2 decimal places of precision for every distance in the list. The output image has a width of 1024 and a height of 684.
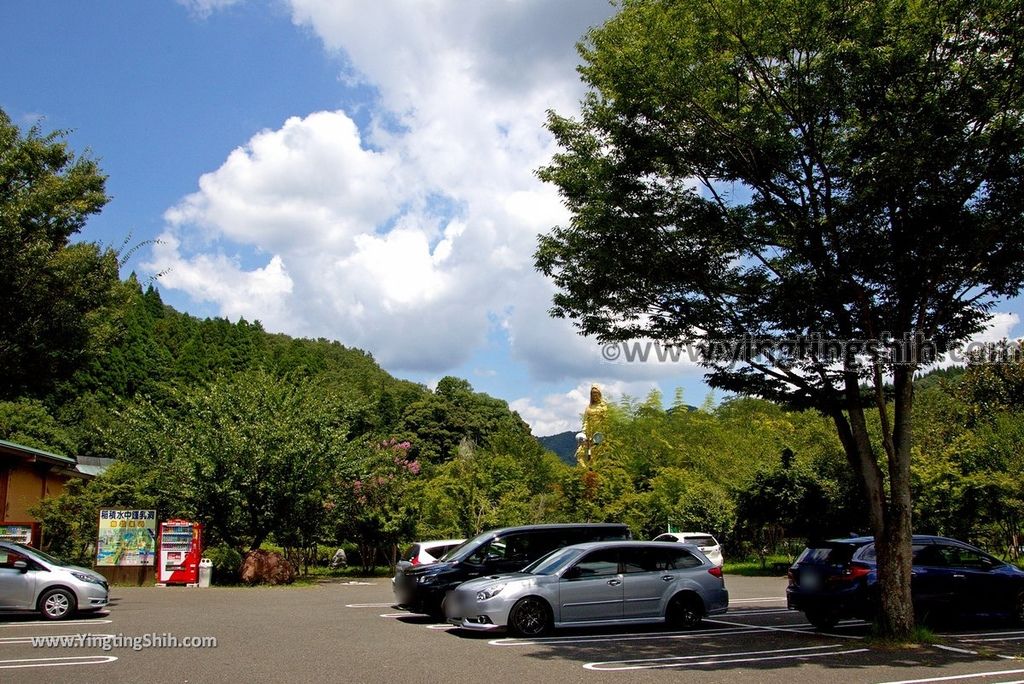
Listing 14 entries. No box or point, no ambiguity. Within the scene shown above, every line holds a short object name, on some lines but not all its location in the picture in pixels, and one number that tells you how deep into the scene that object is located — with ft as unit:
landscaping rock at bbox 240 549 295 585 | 81.10
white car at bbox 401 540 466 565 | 63.26
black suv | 48.52
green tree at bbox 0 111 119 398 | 45.96
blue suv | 41.42
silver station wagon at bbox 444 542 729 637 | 39.78
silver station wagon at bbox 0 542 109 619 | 46.16
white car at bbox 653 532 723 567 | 89.20
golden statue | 149.07
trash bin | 77.92
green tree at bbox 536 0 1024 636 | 34.30
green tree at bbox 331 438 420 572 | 97.86
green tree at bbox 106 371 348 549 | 79.92
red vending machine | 77.30
